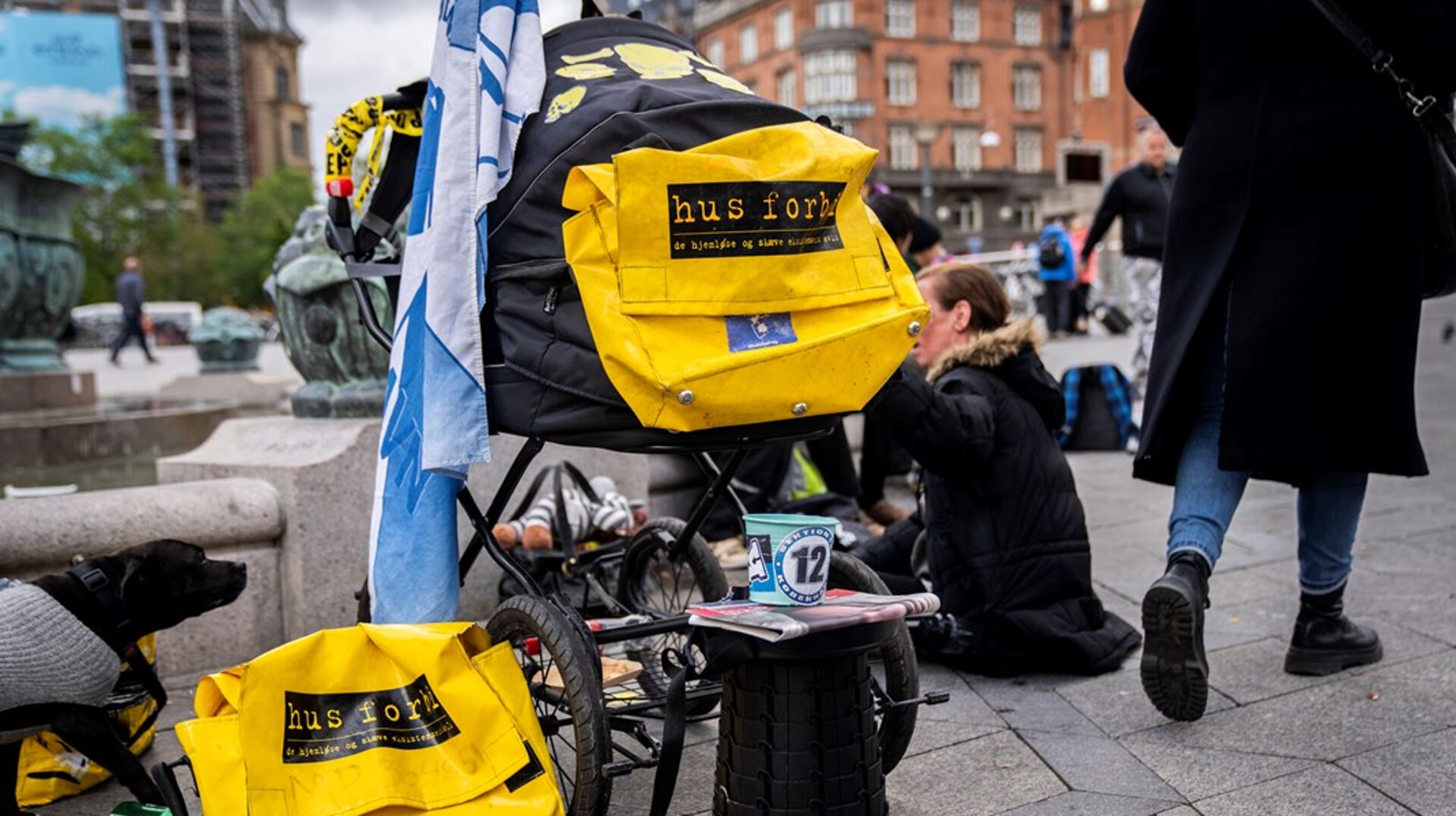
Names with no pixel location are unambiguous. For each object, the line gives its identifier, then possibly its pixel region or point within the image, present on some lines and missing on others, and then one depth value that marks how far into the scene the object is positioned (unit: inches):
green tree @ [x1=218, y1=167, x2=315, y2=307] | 2866.6
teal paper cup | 86.2
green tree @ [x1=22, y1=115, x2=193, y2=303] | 2409.0
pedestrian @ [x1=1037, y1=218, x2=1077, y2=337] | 636.1
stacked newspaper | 80.4
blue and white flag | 95.3
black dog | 102.0
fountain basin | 283.4
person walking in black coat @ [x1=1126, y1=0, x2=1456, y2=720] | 115.5
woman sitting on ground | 132.1
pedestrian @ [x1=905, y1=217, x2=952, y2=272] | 296.8
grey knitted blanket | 99.7
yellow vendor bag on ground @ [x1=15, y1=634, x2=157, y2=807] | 114.2
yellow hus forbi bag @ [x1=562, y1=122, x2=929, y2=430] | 83.7
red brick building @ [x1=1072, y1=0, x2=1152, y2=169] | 2108.4
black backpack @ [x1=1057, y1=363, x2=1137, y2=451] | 308.2
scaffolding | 3590.1
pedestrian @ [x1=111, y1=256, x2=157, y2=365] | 885.2
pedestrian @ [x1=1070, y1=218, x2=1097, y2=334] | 534.0
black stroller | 89.2
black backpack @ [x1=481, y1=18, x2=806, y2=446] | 88.1
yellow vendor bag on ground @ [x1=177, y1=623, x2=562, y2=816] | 88.2
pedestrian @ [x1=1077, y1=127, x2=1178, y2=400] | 328.5
